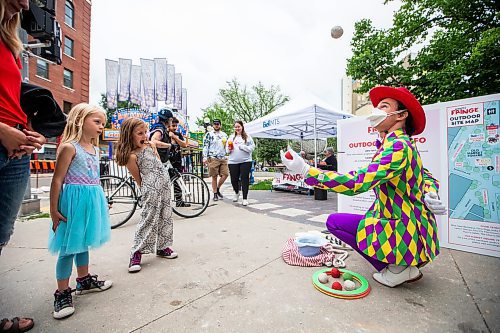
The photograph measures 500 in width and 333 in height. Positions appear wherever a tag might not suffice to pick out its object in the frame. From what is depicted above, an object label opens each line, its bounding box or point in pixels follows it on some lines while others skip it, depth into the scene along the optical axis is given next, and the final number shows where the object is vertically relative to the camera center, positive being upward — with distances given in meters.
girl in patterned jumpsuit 2.35 -0.17
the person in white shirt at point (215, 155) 5.91 +0.35
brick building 18.12 +8.54
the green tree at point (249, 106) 28.36 +7.58
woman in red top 1.22 +0.17
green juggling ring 1.69 -0.86
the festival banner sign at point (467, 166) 2.40 +0.04
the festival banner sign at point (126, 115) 21.69 +4.92
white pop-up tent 6.80 +1.57
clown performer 1.60 -0.17
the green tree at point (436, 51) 5.19 +2.97
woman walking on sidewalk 5.42 +0.30
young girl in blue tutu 1.62 -0.25
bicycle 3.86 -0.42
